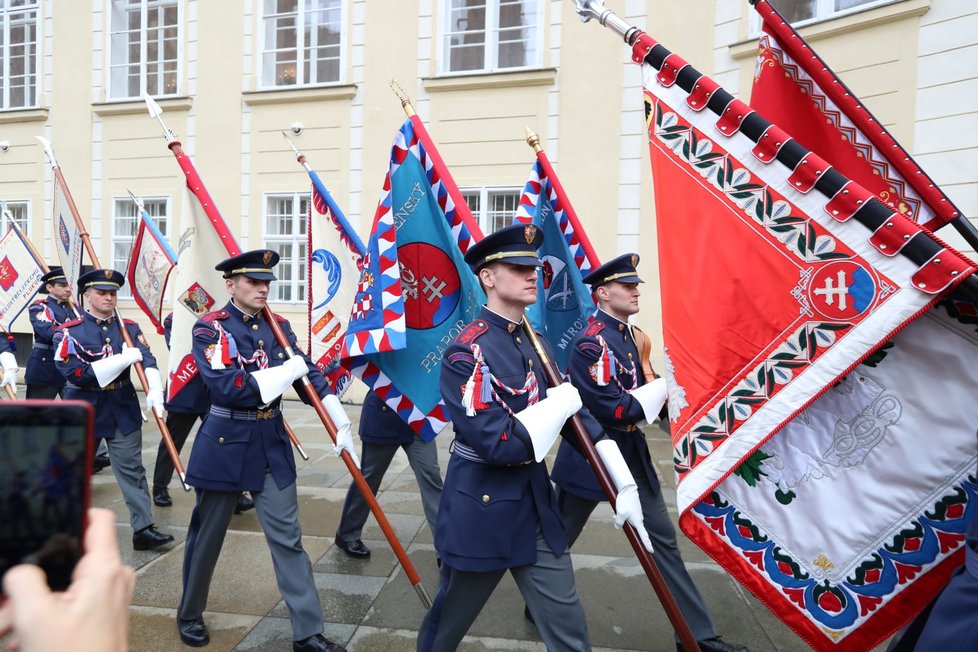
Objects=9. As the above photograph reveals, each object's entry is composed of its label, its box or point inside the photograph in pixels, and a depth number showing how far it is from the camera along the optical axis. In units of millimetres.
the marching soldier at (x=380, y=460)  4418
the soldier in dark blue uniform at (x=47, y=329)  6863
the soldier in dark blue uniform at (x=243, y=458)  3266
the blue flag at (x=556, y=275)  4780
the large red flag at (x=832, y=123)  2385
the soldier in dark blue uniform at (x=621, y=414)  3207
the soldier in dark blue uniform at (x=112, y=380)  4645
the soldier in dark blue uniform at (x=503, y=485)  2484
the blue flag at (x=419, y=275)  3812
